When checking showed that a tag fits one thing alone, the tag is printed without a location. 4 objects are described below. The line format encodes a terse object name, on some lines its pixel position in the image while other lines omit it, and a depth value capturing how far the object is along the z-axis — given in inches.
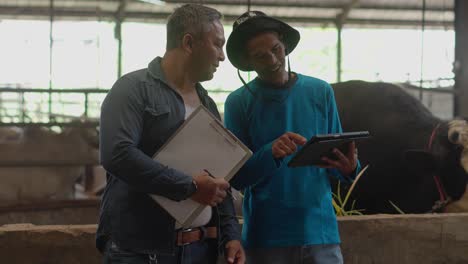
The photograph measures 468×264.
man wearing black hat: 92.4
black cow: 175.5
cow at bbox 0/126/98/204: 319.6
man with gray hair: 76.7
